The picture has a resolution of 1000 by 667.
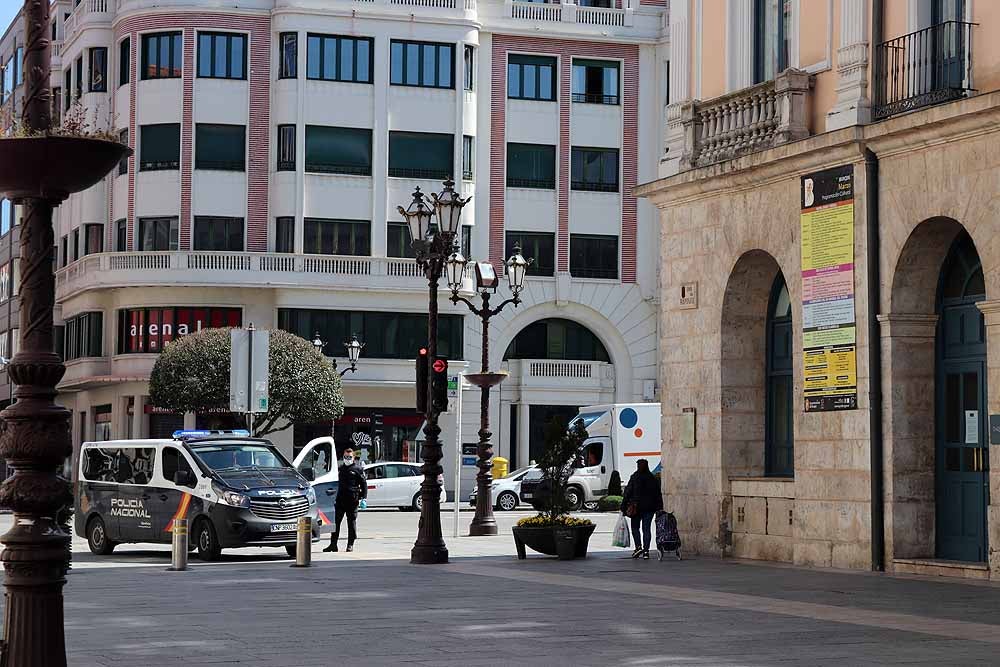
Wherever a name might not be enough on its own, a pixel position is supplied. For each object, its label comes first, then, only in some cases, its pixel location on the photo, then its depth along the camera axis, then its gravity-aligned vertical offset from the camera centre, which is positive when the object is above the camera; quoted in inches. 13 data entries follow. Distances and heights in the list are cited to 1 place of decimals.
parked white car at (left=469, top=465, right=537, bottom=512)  1860.2 -56.6
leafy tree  1914.4 +74.2
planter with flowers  948.0 -40.5
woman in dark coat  957.2 -31.0
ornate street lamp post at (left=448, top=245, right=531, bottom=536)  1249.4 +45.1
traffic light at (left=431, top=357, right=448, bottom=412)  944.3 +32.8
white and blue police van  975.0 -30.9
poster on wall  844.0 +78.1
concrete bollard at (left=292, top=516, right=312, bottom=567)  894.4 -54.1
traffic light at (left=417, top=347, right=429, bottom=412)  956.0 +36.0
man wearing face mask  1061.8 -31.3
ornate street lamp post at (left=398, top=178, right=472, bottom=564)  924.0 +71.6
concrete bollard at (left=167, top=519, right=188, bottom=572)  885.2 -55.5
